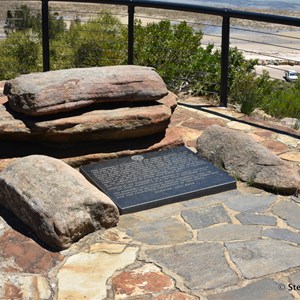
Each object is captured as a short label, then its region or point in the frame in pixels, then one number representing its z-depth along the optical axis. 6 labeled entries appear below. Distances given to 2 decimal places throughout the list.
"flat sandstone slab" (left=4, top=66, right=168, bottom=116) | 4.30
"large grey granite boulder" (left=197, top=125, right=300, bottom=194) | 4.24
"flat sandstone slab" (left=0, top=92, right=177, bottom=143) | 4.34
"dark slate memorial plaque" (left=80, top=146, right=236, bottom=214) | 4.01
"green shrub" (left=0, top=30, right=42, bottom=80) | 9.76
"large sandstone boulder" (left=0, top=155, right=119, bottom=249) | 3.44
